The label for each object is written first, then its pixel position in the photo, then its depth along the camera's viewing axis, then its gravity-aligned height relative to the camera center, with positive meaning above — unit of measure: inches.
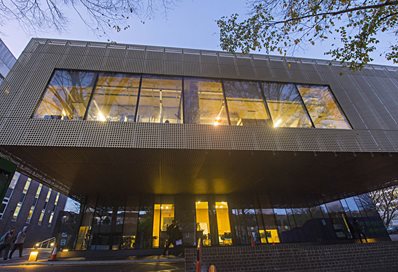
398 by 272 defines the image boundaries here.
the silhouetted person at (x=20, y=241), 379.7 +37.4
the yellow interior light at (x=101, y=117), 253.0 +154.0
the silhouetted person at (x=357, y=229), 494.0 +27.7
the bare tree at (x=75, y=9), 164.7 +180.1
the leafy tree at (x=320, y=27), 244.8 +242.0
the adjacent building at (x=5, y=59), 586.9 +541.7
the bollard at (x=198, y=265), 123.1 -6.7
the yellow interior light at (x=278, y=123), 286.0 +151.8
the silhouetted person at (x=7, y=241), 344.3 +35.5
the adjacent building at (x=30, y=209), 852.0 +228.3
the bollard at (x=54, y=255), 336.8 +9.8
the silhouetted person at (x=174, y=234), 361.9 +31.1
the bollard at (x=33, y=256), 313.1 +9.4
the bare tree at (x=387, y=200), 868.6 +154.5
